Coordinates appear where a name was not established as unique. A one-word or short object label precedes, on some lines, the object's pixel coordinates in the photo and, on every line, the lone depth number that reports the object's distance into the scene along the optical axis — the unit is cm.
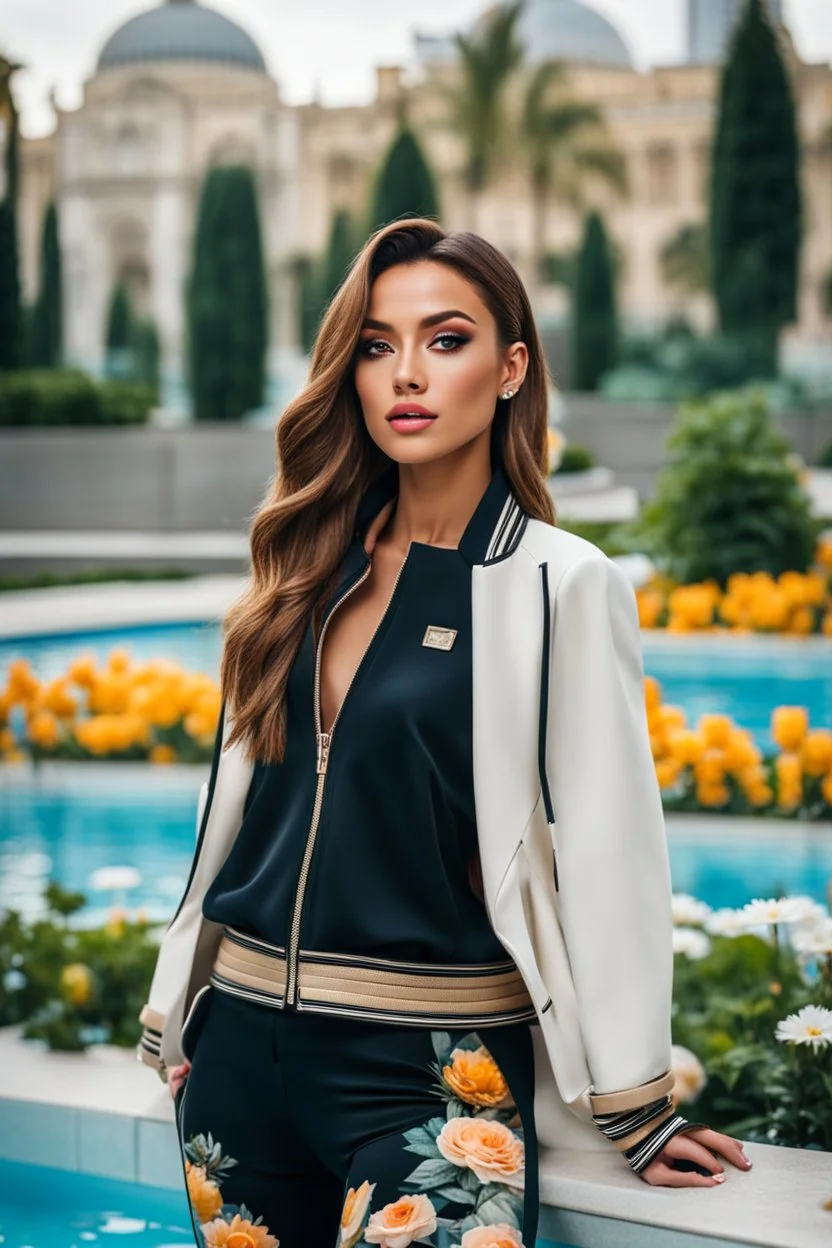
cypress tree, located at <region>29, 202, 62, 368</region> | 2164
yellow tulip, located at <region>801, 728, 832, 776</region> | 395
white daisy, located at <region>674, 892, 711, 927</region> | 261
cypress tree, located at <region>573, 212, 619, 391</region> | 2088
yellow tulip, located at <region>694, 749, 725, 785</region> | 423
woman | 153
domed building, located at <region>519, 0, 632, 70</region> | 4025
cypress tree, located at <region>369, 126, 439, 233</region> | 1828
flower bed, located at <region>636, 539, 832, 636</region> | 701
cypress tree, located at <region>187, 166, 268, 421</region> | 1789
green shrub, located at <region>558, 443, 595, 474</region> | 1608
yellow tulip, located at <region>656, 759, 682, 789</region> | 420
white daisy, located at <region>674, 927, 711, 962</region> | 254
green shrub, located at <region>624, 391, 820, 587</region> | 877
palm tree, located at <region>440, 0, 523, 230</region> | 2403
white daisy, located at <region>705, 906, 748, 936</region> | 219
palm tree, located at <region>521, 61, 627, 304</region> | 2453
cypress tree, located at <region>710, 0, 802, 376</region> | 1877
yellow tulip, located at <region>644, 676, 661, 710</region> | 414
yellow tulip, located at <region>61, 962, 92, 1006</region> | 273
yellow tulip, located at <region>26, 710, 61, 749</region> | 527
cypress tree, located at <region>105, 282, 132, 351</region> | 2792
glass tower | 4964
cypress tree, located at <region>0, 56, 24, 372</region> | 1592
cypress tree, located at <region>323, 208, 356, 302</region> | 2442
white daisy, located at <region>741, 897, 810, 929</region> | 211
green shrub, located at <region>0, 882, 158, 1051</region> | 266
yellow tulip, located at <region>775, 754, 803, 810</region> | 399
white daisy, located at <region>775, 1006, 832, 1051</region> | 187
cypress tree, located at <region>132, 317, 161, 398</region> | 2455
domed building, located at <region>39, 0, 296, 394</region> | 3531
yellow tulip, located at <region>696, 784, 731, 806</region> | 437
